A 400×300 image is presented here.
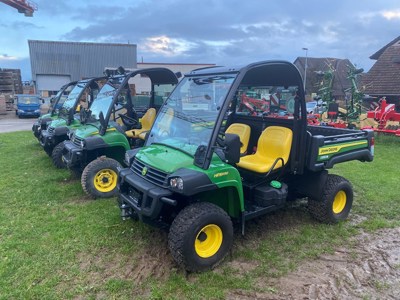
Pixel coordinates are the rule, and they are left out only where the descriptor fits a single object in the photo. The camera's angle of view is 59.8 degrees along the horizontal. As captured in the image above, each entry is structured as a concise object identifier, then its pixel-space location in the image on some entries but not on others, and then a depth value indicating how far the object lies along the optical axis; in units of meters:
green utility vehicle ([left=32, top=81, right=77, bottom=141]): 9.01
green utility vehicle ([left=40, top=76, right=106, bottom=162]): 7.25
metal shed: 35.19
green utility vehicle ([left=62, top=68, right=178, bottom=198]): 5.53
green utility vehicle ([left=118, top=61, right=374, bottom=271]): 3.32
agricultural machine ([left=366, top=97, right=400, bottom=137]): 10.80
